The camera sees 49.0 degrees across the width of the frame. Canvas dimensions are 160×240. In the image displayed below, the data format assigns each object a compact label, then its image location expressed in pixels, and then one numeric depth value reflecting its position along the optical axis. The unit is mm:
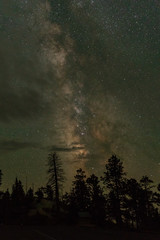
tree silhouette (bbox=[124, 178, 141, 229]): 38841
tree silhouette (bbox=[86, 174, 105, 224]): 46114
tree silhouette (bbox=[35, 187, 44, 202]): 71684
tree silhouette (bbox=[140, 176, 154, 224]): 42901
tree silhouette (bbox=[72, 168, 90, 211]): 53754
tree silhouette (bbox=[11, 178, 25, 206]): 64300
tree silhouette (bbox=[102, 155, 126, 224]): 35658
